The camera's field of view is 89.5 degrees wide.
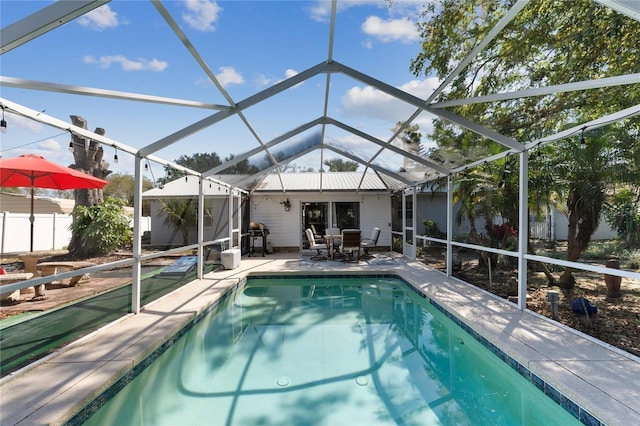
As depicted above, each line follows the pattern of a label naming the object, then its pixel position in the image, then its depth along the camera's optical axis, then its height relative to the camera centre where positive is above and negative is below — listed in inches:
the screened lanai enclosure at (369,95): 138.7 +74.2
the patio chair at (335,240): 441.9 -31.4
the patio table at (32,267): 220.5 -35.5
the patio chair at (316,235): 524.1 -29.3
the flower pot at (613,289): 235.3 -50.9
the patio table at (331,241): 436.1 -32.9
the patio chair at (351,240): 405.1 -27.7
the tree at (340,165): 459.2 +79.3
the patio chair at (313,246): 444.5 -39.2
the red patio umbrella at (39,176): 181.3 +26.7
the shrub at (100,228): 395.9 -14.6
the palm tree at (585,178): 213.3 +29.3
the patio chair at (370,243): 433.4 -33.9
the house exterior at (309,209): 522.3 +14.2
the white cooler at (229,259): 362.3 -46.9
